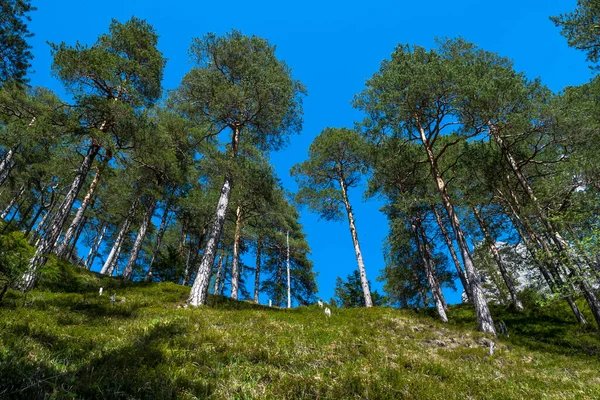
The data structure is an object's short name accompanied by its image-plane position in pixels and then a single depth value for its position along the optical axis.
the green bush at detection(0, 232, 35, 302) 6.31
